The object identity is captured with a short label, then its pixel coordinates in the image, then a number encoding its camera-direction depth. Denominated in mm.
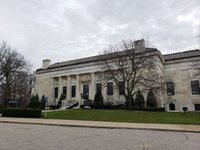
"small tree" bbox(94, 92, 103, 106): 32448
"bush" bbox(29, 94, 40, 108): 34748
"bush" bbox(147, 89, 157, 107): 28516
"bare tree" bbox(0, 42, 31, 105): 33702
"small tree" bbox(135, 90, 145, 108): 29278
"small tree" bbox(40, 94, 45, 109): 34027
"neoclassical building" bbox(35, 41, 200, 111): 31139
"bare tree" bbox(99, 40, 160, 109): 24952
